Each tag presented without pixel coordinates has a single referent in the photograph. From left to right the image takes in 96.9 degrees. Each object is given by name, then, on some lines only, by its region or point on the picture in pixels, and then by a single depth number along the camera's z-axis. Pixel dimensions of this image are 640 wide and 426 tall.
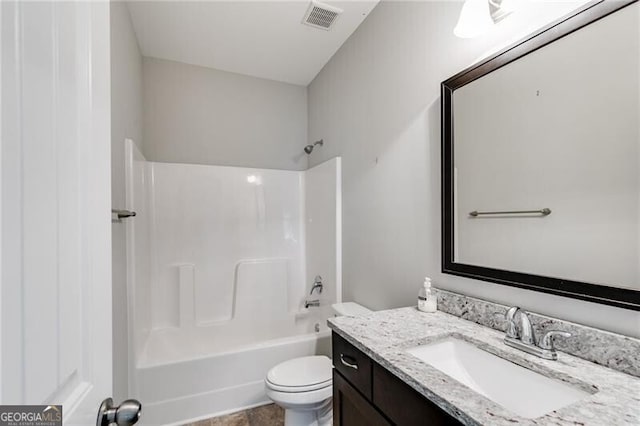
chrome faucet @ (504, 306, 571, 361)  0.85
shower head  2.72
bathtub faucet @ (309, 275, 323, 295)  2.49
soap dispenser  1.28
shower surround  1.86
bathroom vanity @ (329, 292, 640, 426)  0.63
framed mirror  0.77
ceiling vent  1.80
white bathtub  1.79
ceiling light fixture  1.08
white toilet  1.50
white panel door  0.35
